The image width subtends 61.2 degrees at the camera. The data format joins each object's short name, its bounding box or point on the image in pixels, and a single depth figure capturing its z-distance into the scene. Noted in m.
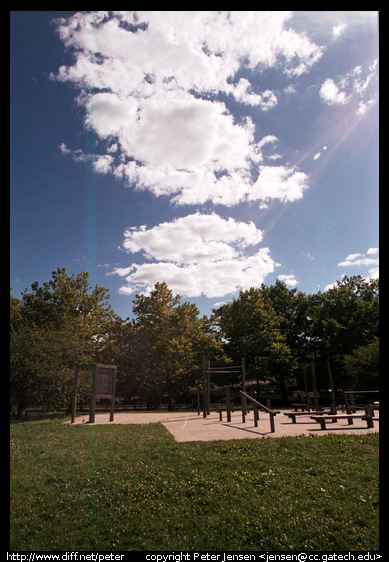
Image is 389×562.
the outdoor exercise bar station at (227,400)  11.24
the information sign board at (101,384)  15.55
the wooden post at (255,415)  12.67
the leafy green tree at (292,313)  43.56
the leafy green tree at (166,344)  31.45
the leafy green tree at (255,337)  35.72
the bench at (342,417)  10.99
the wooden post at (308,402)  21.27
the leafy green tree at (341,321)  37.25
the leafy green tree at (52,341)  17.36
